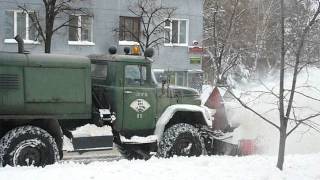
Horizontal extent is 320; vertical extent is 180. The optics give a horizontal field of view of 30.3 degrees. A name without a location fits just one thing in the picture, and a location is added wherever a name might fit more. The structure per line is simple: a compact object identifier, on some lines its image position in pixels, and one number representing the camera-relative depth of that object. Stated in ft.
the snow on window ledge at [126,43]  91.84
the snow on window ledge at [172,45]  98.15
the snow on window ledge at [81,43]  89.11
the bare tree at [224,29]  132.16
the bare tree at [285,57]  27.89
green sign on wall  100.53
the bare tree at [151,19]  91.86
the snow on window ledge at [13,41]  83.68
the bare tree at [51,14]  69.92
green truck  32.04
